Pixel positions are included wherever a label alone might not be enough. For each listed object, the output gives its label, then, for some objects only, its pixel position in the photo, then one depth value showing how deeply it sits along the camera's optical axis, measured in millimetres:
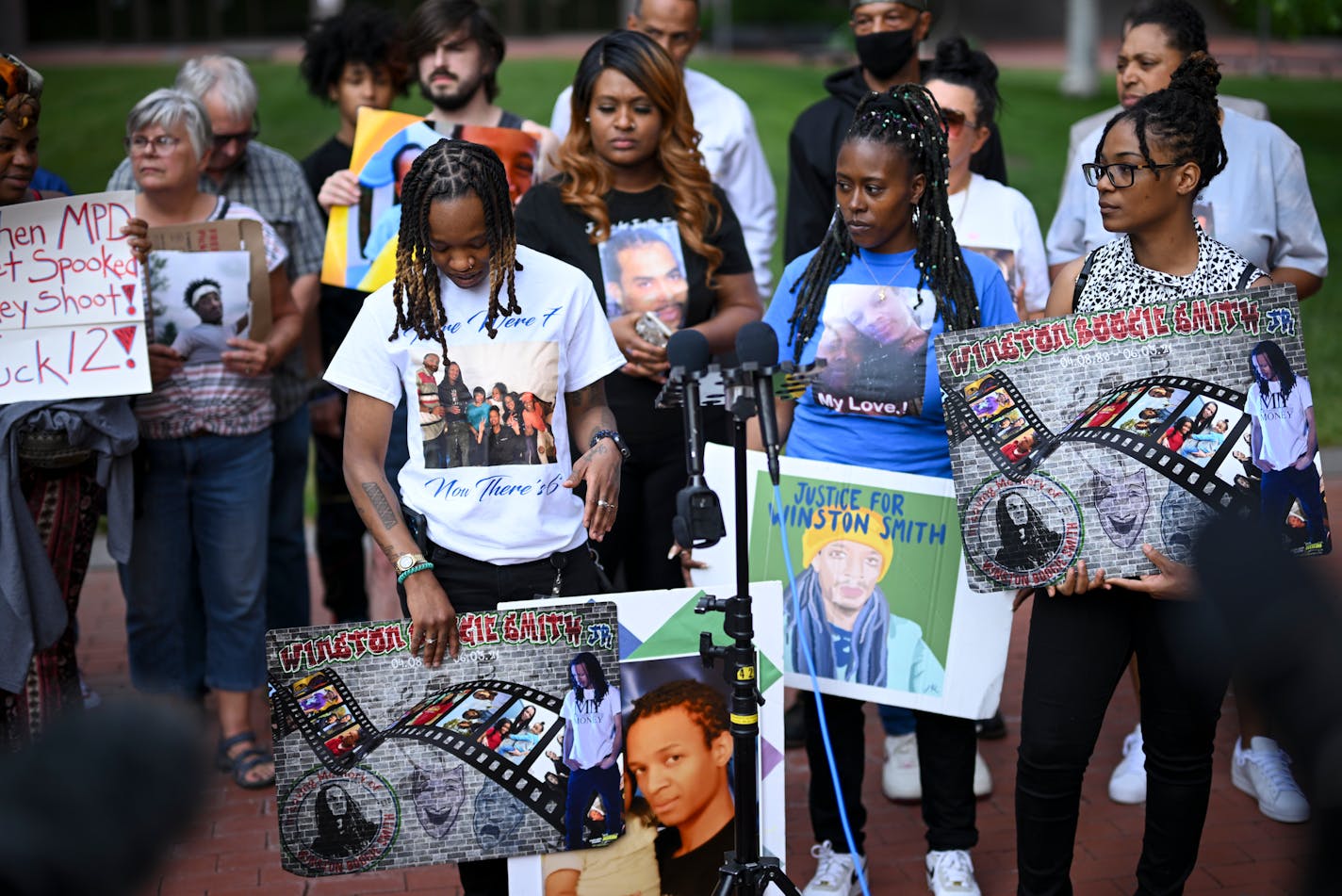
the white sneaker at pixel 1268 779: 4453
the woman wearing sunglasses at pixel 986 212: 4723
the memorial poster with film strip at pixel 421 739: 3291
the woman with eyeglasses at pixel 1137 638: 3422
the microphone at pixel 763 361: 3100
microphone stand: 3137
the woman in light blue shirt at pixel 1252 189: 4594
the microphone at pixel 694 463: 3033
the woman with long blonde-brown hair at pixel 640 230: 4223
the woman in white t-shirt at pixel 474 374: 3324
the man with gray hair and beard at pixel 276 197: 5082
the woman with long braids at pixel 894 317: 3756
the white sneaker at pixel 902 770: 4711
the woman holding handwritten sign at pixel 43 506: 4184
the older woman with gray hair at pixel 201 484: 4637
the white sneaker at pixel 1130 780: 4641
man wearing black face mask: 5105
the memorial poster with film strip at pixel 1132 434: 3346
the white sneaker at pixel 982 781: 4691
